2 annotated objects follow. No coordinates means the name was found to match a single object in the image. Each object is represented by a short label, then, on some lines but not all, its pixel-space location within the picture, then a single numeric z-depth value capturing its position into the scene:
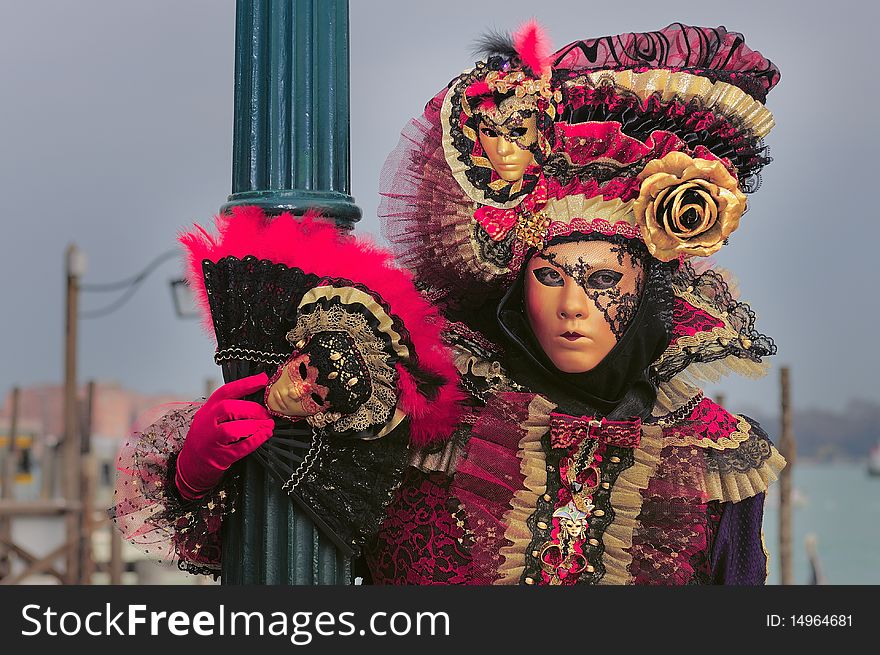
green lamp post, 6.36
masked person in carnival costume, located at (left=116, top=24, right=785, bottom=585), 6.37
